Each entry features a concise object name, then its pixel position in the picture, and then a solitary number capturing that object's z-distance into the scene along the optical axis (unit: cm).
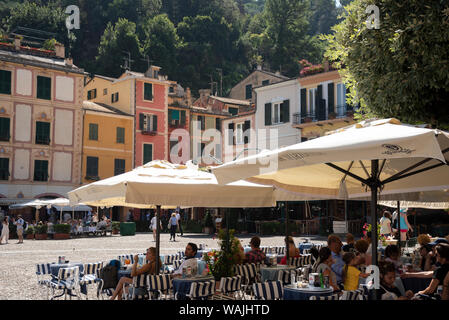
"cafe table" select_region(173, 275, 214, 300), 825
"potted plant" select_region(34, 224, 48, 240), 3169
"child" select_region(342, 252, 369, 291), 748
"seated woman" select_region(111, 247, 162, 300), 893
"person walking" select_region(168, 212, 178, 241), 2742
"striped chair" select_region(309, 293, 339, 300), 641
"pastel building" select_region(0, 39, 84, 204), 3916
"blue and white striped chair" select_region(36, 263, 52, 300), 993
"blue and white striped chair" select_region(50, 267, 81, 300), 921
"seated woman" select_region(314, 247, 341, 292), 767
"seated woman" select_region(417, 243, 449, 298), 662
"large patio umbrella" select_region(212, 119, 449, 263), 516
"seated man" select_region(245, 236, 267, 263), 1039
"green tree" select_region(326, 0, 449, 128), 828
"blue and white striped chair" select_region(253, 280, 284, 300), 676
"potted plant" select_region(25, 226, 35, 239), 3188
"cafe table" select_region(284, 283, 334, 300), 705
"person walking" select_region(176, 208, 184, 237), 3010
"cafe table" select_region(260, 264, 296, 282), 951
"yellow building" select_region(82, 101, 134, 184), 4384
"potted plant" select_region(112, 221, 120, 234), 3678
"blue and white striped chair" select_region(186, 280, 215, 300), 755
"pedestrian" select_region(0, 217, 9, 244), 2731
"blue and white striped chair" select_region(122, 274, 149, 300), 812
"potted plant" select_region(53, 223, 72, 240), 3175
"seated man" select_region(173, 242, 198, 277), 890
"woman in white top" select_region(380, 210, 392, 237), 1656
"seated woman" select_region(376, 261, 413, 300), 664
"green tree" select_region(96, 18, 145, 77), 5872
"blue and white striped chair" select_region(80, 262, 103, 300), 991
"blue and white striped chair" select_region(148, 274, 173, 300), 809
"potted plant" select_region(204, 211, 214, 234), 3581
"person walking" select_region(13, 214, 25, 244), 2722
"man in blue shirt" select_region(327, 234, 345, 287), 807
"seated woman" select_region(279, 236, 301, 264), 1136
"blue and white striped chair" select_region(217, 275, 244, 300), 809
